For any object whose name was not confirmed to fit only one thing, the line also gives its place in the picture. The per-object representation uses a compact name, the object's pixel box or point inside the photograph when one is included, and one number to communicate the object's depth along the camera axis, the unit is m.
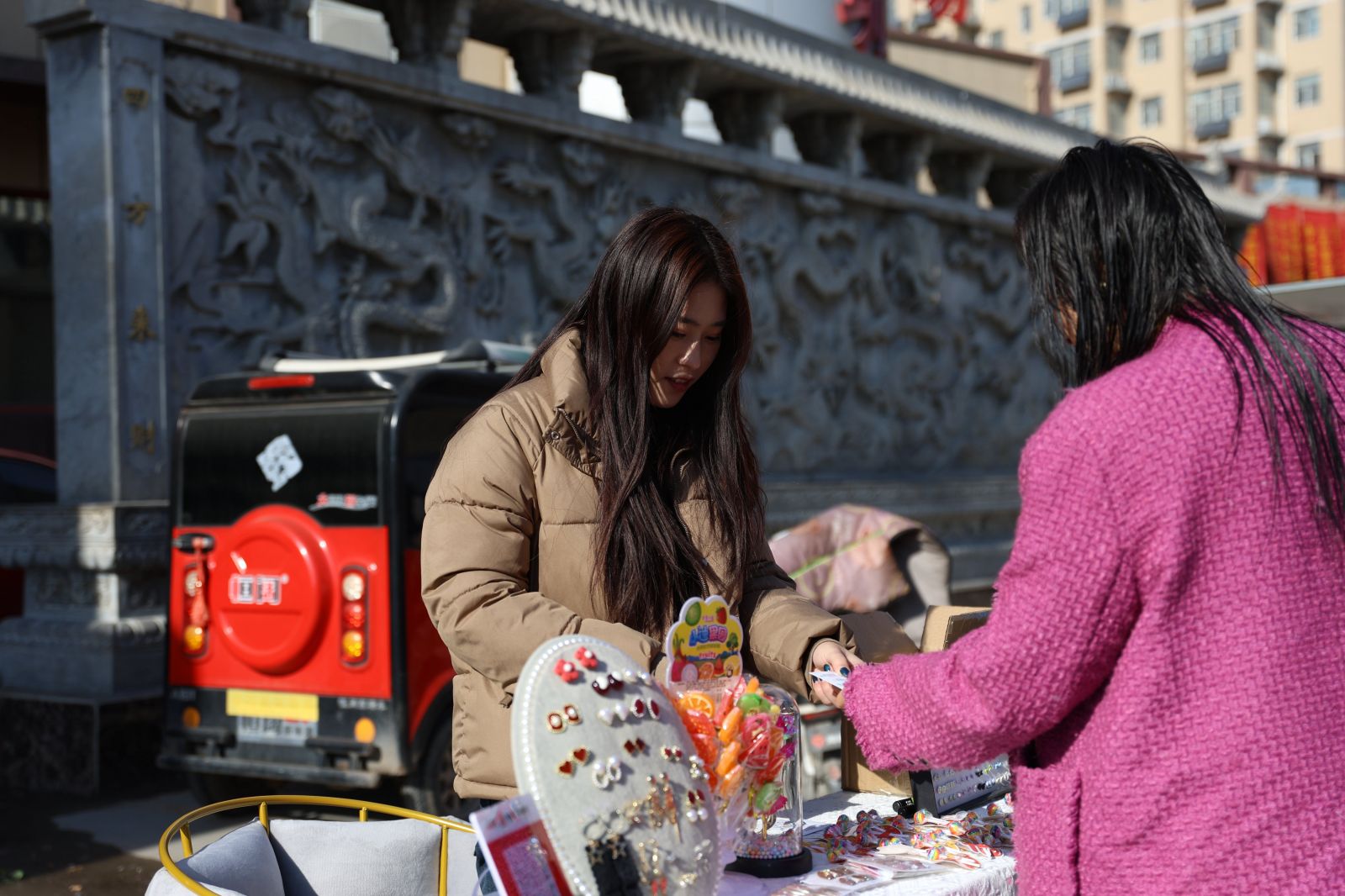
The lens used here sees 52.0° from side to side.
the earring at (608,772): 1.75
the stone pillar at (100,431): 6.41
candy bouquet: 2.01
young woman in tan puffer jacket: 2.32
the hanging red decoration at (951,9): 22.27
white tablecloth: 2.17
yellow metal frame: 2.17
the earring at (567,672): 1.78
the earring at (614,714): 1.78
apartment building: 57.12
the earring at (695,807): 1.85
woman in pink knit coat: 1.65
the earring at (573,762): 1.72
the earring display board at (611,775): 1.71
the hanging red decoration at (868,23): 15.11
